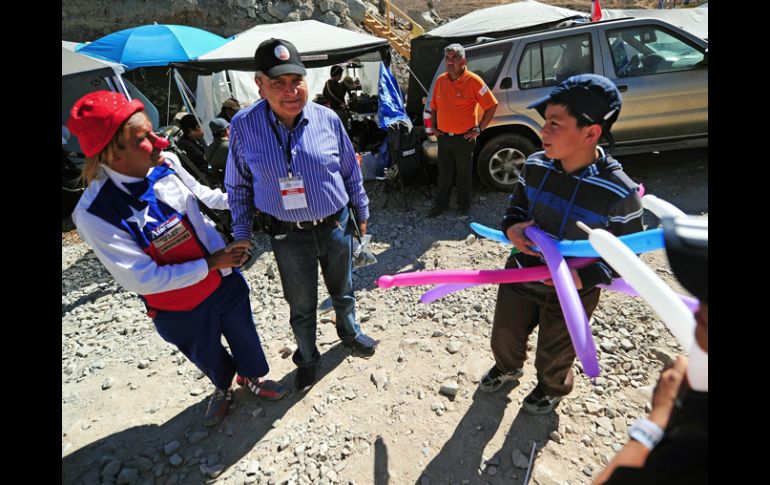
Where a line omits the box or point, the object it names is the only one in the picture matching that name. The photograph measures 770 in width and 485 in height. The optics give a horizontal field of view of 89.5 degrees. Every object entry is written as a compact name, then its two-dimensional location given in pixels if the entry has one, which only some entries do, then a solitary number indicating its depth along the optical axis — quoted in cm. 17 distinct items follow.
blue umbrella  1047
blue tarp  619
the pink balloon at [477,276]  174
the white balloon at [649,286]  79
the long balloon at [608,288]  89
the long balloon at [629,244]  136
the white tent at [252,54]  710
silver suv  483
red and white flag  667
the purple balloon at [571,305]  136
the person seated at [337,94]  765
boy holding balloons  160
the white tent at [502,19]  794
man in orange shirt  459
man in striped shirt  207
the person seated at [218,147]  507
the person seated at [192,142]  558
